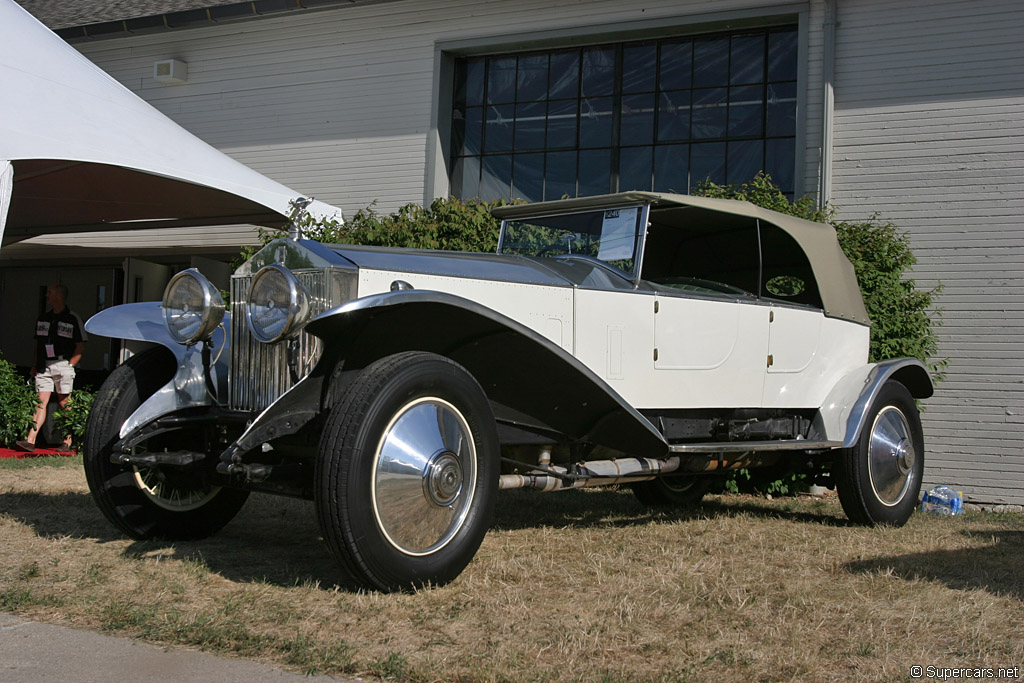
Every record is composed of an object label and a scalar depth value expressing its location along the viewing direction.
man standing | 8.82
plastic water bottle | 7.18
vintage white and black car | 3.40
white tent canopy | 6.50
